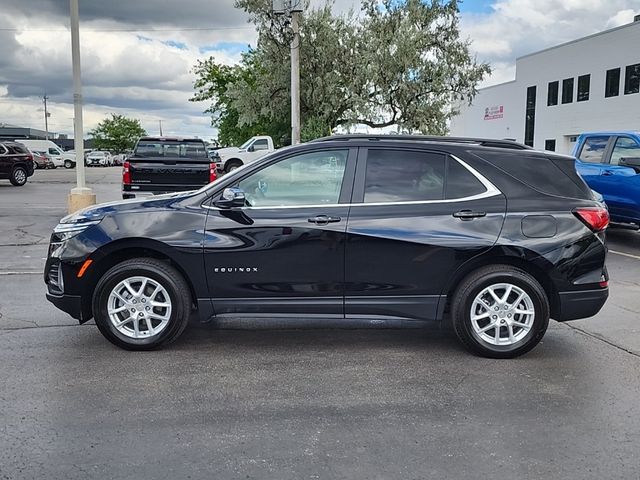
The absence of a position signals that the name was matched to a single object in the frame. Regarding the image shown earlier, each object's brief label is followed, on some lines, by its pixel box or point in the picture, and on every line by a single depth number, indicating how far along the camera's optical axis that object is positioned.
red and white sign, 53.85
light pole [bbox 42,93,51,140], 96.38
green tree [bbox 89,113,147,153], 98.19
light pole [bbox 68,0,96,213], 13.68
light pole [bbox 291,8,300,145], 18.94
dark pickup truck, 13.66
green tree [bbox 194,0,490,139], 28.33
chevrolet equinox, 5.16
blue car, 10.88
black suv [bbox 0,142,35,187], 24.47
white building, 37.12
